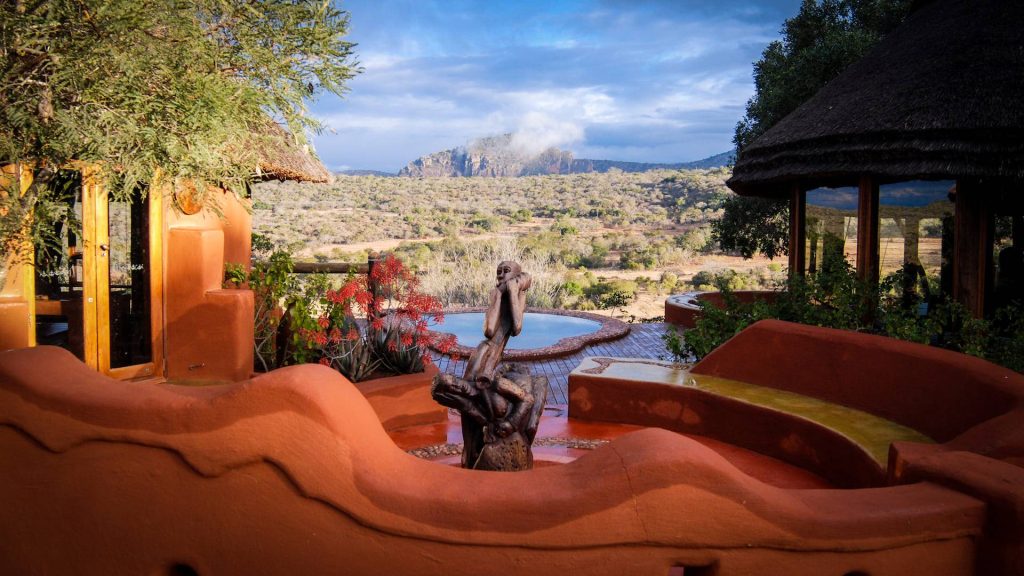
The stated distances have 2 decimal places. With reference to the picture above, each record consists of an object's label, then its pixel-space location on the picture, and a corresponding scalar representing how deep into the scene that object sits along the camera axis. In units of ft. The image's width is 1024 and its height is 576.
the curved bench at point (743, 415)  15.37
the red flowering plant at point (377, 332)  20.72
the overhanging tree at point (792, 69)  43.42
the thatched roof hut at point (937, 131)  22.95
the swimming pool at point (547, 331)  35.06
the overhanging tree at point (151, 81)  10.99
